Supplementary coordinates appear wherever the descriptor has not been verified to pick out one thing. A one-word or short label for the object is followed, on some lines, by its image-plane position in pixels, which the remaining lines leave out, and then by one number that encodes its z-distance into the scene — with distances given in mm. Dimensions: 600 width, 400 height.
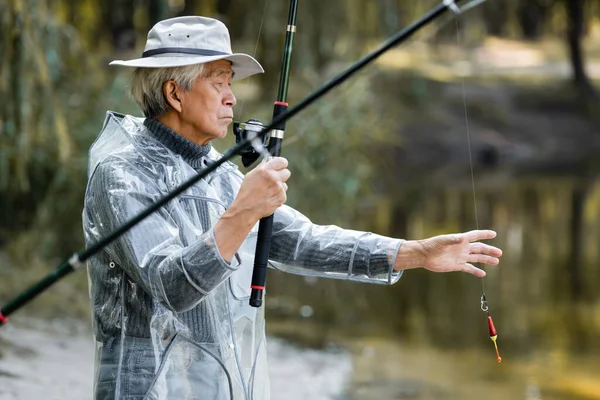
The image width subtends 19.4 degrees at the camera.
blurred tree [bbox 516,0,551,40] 42298
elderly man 3660
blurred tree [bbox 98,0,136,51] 14496
